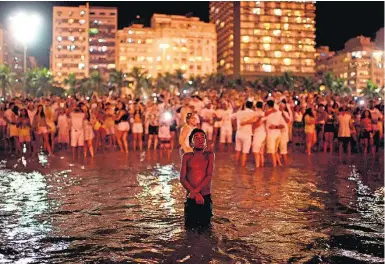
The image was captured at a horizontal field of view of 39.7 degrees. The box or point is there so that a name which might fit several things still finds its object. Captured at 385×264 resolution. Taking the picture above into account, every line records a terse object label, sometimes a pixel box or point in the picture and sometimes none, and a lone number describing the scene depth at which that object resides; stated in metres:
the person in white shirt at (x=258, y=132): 12.71
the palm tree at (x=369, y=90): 98.49
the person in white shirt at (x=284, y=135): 13.63
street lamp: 29.89
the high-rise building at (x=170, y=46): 140.38
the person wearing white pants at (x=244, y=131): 12.83
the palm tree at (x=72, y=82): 91.25
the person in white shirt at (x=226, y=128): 18.23
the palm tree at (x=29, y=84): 81.31
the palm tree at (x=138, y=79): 91.99
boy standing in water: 6.54
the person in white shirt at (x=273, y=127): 12.82
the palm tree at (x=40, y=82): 82.75
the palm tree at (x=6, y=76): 64.91
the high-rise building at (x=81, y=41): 134.62
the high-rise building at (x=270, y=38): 143.75
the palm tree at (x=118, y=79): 89.94
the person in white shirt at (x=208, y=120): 17.86
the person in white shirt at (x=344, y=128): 16.22
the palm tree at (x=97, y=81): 91.62
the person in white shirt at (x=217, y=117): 18.27
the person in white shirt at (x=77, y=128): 14.76
